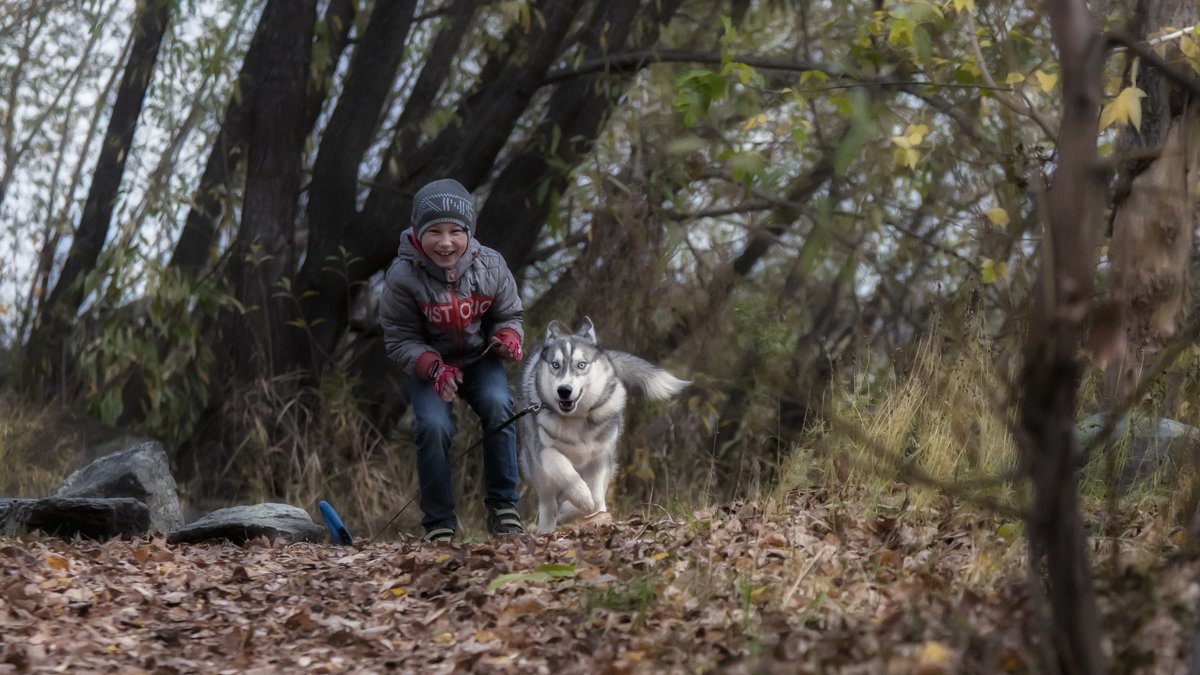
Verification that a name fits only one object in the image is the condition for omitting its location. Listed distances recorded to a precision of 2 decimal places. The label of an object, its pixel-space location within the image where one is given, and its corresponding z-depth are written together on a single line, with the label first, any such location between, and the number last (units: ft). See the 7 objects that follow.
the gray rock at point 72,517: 48.52
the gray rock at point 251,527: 49.67
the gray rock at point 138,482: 55.36
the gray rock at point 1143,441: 40.24
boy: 48.73
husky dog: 49.01
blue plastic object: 50.19
